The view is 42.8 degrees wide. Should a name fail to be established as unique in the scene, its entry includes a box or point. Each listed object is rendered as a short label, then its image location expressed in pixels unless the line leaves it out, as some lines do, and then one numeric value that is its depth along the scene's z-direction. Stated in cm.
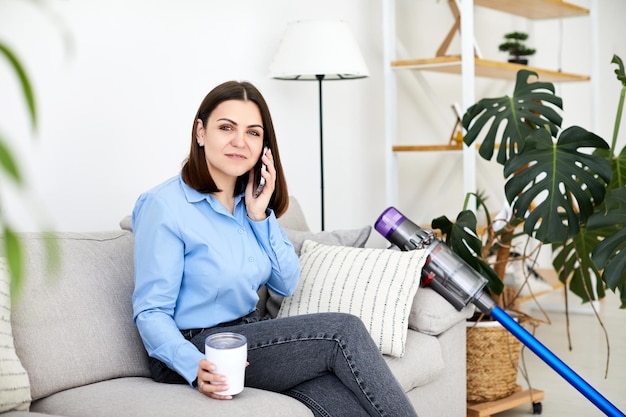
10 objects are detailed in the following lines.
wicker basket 289
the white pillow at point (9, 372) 164
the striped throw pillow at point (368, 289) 229
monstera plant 243
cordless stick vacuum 246
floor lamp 307
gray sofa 168
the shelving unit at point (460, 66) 360
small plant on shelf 461
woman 181
